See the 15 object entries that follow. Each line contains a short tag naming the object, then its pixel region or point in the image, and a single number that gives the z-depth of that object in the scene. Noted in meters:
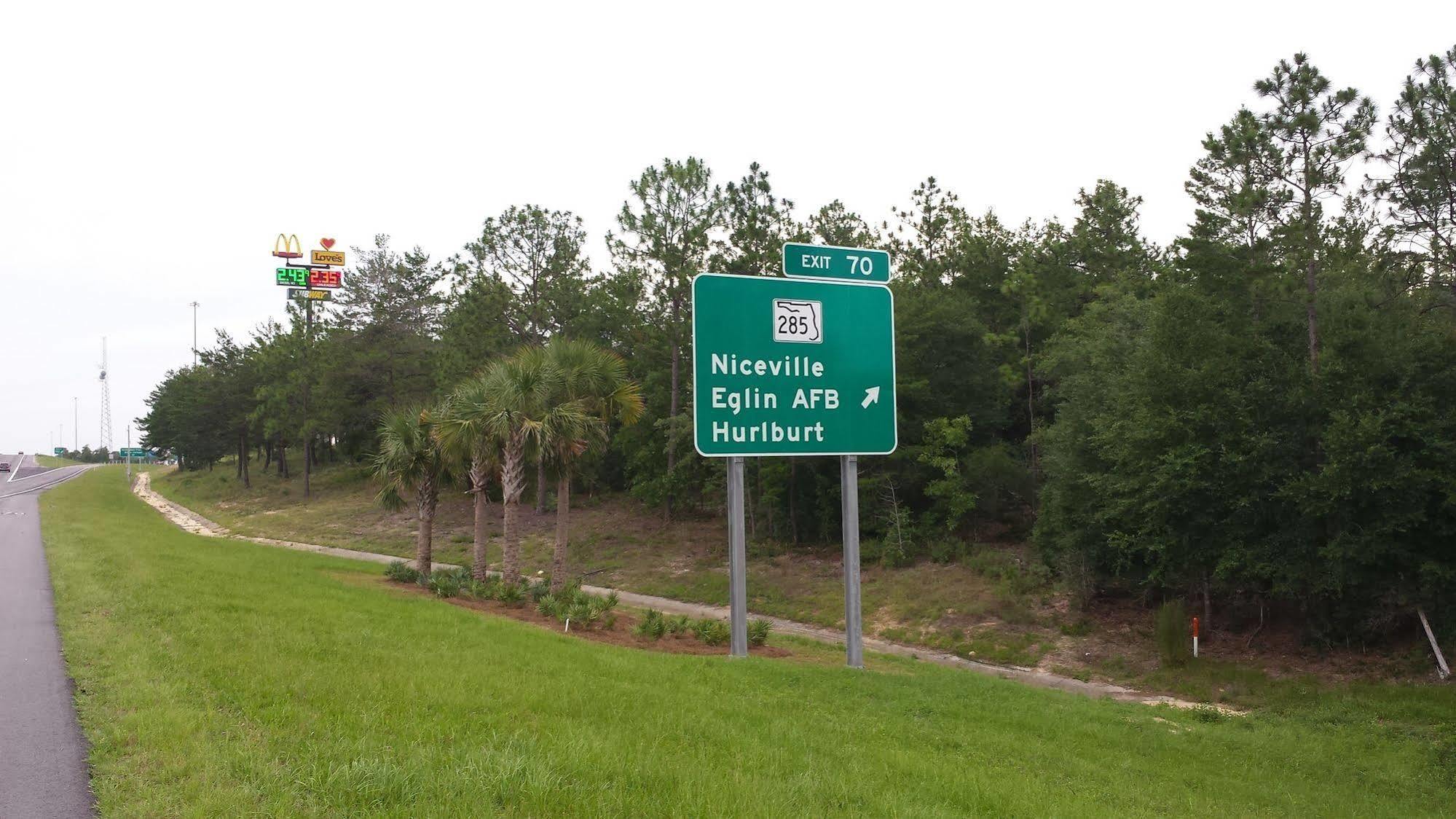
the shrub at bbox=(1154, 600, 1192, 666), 19.64
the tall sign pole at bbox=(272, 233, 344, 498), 81.38
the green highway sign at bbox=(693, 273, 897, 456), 13.06
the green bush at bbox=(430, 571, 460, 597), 20.56
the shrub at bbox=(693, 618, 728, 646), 17.14
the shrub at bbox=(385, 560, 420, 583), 22.66
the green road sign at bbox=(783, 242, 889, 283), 13.63
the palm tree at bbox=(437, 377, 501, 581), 20.86
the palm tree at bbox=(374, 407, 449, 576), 23.00
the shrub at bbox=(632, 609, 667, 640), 16.94
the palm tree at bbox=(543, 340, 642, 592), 20.56
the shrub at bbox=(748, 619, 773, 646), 17.55
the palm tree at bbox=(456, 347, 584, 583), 20.34
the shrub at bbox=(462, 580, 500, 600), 20.36
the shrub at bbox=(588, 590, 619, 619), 18.06
